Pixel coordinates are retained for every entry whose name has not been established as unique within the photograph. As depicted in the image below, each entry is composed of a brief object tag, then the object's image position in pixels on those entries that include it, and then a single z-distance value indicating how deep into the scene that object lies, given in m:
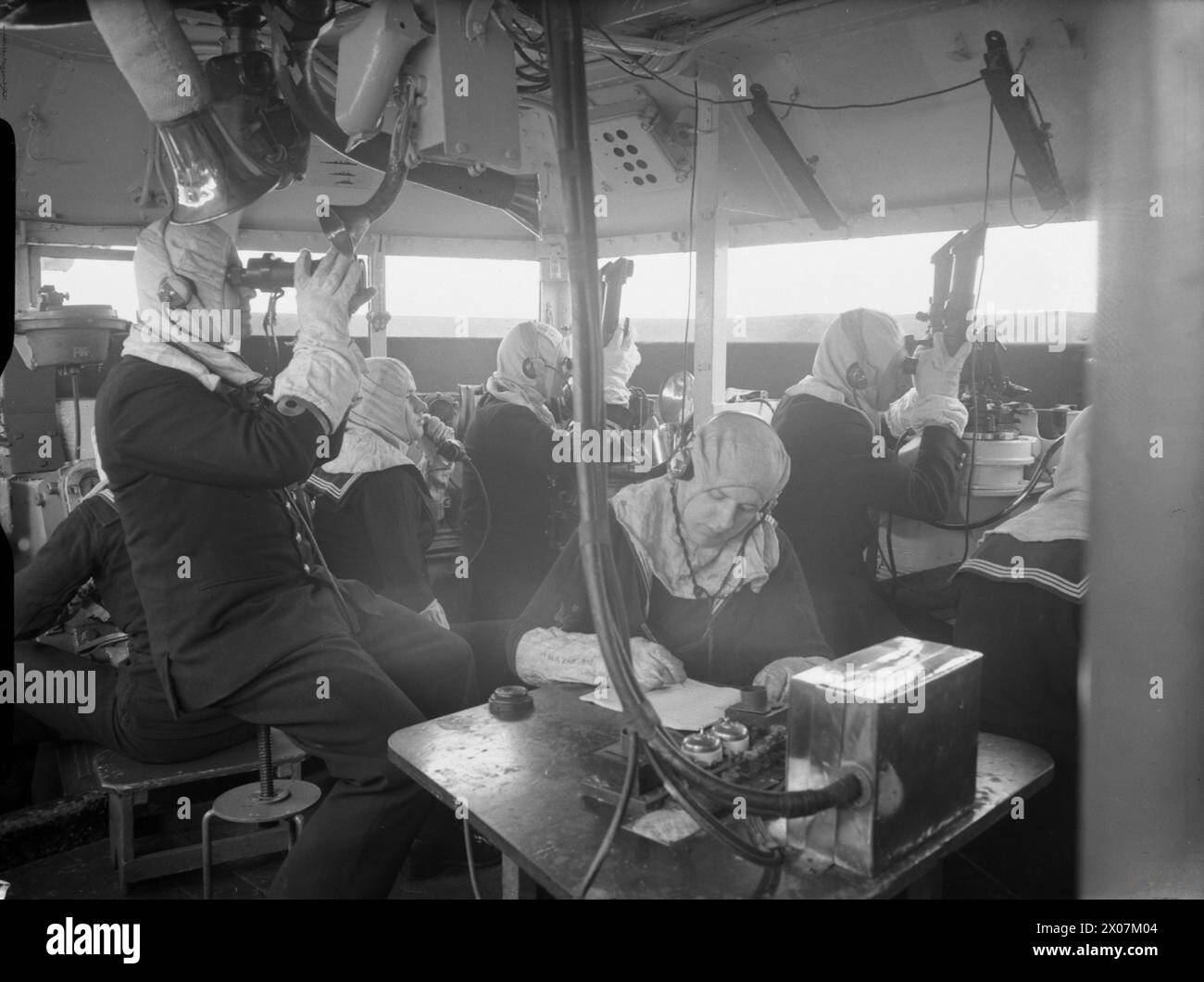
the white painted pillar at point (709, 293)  3.44
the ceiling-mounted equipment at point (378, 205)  1.30
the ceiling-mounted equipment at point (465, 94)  1.25
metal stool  1.81
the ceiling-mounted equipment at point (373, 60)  1.27
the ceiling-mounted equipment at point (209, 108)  1.41
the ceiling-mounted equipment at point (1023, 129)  2.71
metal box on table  1.04
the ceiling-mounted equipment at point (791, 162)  3.29
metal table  1.03
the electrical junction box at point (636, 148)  3.45
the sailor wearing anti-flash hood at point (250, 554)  1.69
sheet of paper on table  1.47
